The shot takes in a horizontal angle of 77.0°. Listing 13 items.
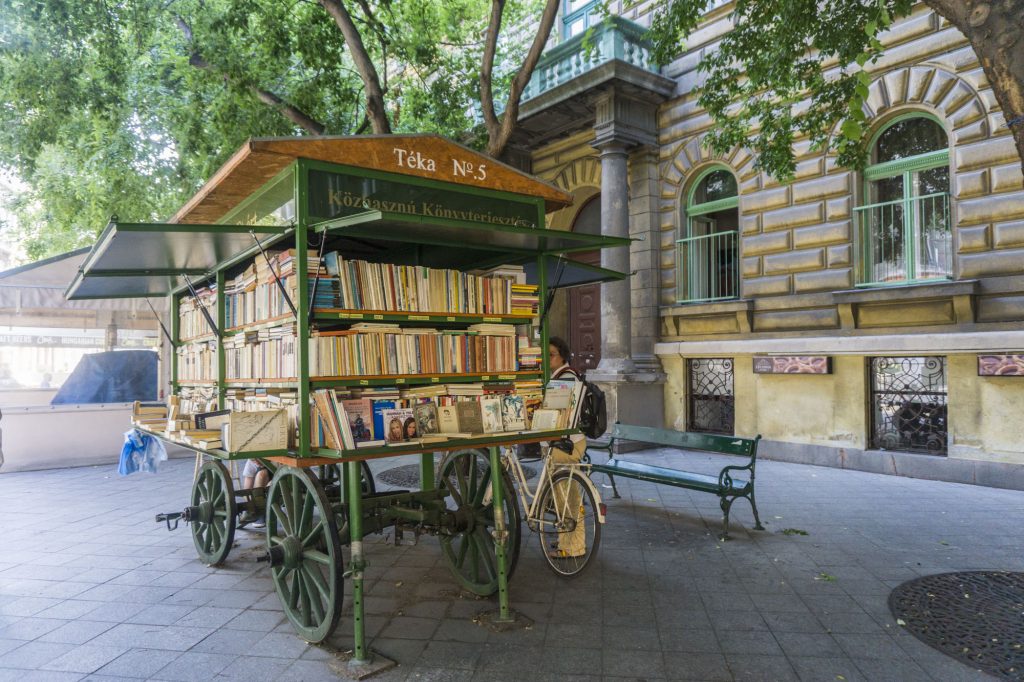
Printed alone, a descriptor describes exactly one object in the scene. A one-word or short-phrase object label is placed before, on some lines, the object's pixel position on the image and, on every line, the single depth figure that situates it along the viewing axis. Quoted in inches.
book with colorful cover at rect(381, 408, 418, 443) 163.2
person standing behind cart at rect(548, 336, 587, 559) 202.1
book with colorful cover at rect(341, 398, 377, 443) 159.3
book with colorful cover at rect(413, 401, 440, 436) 169.2
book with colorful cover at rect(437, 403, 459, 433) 172.6
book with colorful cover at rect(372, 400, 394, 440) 162.6
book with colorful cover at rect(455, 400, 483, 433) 172.9
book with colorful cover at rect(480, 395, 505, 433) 177.3
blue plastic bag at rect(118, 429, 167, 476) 256.7
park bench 247.8
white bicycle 200.8
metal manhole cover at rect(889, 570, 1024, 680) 147.2
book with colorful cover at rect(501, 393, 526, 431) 182.2
